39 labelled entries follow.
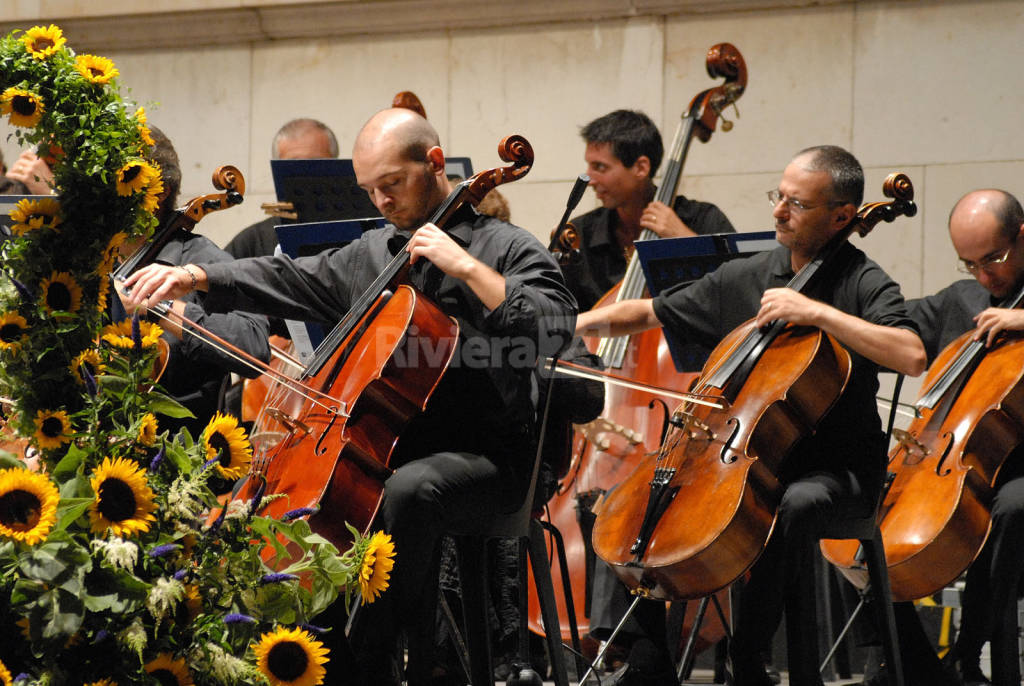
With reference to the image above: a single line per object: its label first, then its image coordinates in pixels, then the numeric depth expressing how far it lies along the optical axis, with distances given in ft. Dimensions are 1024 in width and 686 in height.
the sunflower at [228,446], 28.89
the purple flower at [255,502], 28.65
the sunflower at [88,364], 28.69
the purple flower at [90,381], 28.57
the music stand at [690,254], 33.75
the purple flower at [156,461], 28.53
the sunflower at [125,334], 28.73
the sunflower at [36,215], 28.80
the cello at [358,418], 30.92
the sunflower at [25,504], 28.15
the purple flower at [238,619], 28.45
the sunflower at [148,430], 28.60
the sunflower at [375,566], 29.07
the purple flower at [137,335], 28.72
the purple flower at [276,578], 28.66
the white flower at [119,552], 28.21
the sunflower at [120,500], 28.32
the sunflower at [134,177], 28.80
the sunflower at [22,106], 28.70
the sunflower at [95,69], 28.87
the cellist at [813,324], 32.14
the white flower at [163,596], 28.26
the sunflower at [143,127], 28.98
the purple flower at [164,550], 28.37
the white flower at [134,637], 28.19
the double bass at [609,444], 34.80
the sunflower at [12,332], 28.65
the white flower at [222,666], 28.42
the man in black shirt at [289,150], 36.87
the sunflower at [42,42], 28.83
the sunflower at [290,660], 28.59
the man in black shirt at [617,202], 36.83
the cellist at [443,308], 30.99
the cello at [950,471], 32.99
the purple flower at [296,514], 28.96
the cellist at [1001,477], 33.28
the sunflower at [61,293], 28.71
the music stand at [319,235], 33.25
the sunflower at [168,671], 28.36
